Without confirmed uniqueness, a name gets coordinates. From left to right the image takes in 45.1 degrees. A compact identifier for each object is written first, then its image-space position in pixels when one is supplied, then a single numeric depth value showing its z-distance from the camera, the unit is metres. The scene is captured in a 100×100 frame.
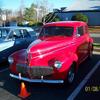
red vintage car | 3.40
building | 20.12
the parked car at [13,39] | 4.80
